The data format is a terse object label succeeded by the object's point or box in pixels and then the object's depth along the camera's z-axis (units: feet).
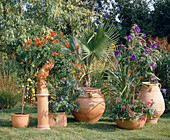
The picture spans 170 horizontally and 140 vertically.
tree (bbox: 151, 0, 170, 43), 40.56
